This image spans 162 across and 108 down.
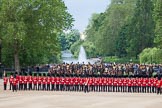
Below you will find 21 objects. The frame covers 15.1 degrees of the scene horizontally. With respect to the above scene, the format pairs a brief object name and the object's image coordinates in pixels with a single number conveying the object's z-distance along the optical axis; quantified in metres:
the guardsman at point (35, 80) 46.56
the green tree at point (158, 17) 79.38
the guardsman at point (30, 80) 46.56
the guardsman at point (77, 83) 45.15
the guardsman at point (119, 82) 44.30
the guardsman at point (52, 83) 45.96
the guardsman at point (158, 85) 42.52
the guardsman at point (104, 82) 44.71
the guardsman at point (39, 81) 46.38
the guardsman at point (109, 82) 44.62
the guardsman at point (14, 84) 46.53
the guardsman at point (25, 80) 46.59
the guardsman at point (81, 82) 45.01
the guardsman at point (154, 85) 43.16
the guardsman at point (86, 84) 44.85
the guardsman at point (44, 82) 46.24
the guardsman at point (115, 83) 44.50
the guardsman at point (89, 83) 44.81
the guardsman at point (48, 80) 46.06
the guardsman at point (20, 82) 46.64
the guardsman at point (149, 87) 43.54
